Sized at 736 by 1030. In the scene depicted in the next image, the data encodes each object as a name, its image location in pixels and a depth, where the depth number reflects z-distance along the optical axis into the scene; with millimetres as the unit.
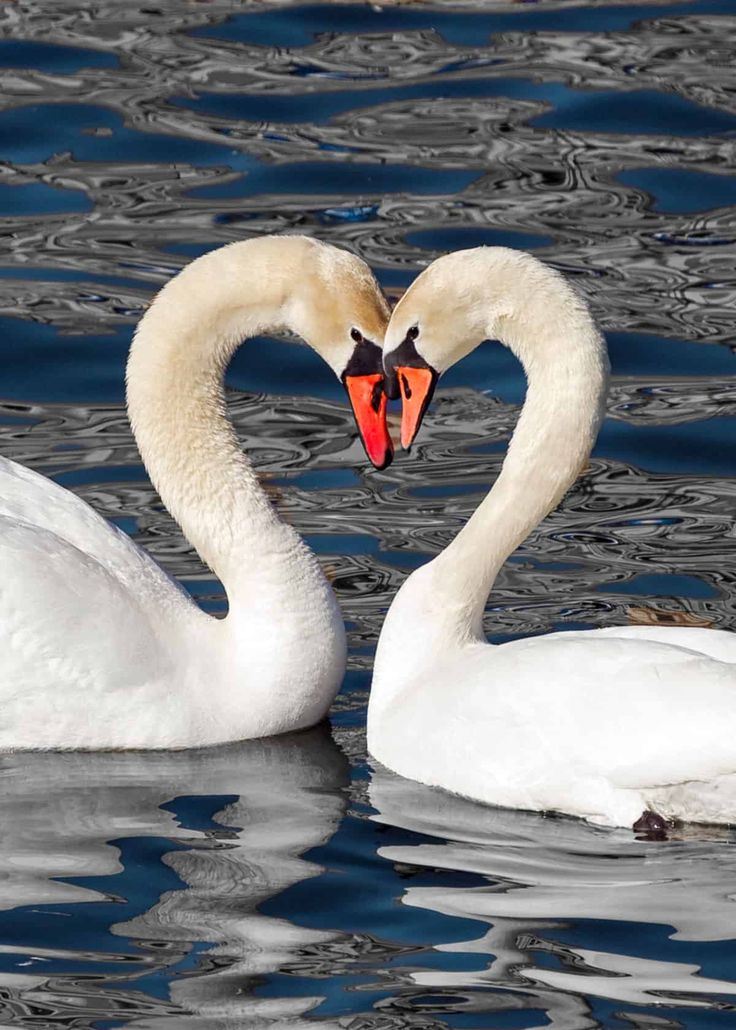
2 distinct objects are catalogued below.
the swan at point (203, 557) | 12586
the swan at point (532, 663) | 10984
